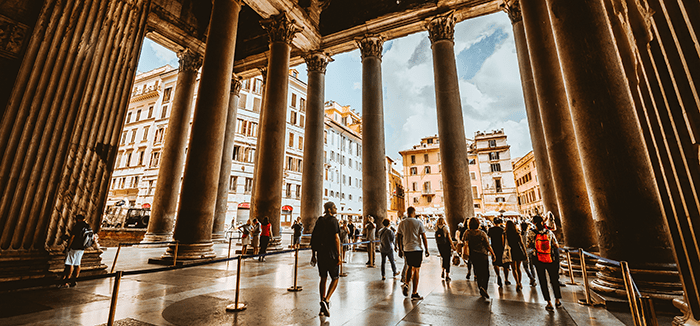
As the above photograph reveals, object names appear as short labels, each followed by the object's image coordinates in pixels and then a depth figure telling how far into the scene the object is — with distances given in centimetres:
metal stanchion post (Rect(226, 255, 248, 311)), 420
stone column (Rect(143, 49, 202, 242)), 1320
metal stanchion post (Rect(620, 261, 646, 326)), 322
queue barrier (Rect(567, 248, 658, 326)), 222
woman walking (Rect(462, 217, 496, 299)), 534
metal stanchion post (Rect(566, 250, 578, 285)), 632
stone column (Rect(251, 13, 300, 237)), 1059
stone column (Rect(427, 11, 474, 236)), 1027
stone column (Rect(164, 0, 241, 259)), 827
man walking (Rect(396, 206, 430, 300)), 536
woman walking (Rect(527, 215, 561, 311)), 459
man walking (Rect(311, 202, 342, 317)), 430
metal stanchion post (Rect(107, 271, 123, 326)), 287
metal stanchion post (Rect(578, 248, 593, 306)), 459
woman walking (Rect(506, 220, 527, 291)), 602
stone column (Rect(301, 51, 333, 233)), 1302
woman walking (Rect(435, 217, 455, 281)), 695
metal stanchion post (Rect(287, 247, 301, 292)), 545
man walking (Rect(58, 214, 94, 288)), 560
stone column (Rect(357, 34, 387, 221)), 1212
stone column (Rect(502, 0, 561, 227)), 1013
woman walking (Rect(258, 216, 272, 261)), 976
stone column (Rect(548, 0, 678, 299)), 404
